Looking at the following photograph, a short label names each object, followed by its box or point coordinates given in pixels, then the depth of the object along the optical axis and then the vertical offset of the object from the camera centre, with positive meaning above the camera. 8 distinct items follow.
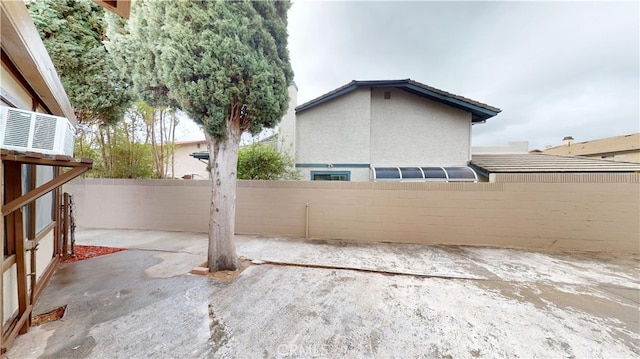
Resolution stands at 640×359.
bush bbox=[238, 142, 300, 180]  6.97 +0.48
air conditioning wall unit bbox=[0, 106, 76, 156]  1.82 +0.41
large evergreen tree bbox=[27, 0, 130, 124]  4.58 +2.83
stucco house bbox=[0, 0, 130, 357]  1.85 +0.26
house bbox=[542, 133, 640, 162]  13.91 +2.39
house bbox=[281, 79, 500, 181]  8.13 +1.78
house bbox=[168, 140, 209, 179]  16.14 +1.04
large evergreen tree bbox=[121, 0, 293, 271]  3.34 +1.79
